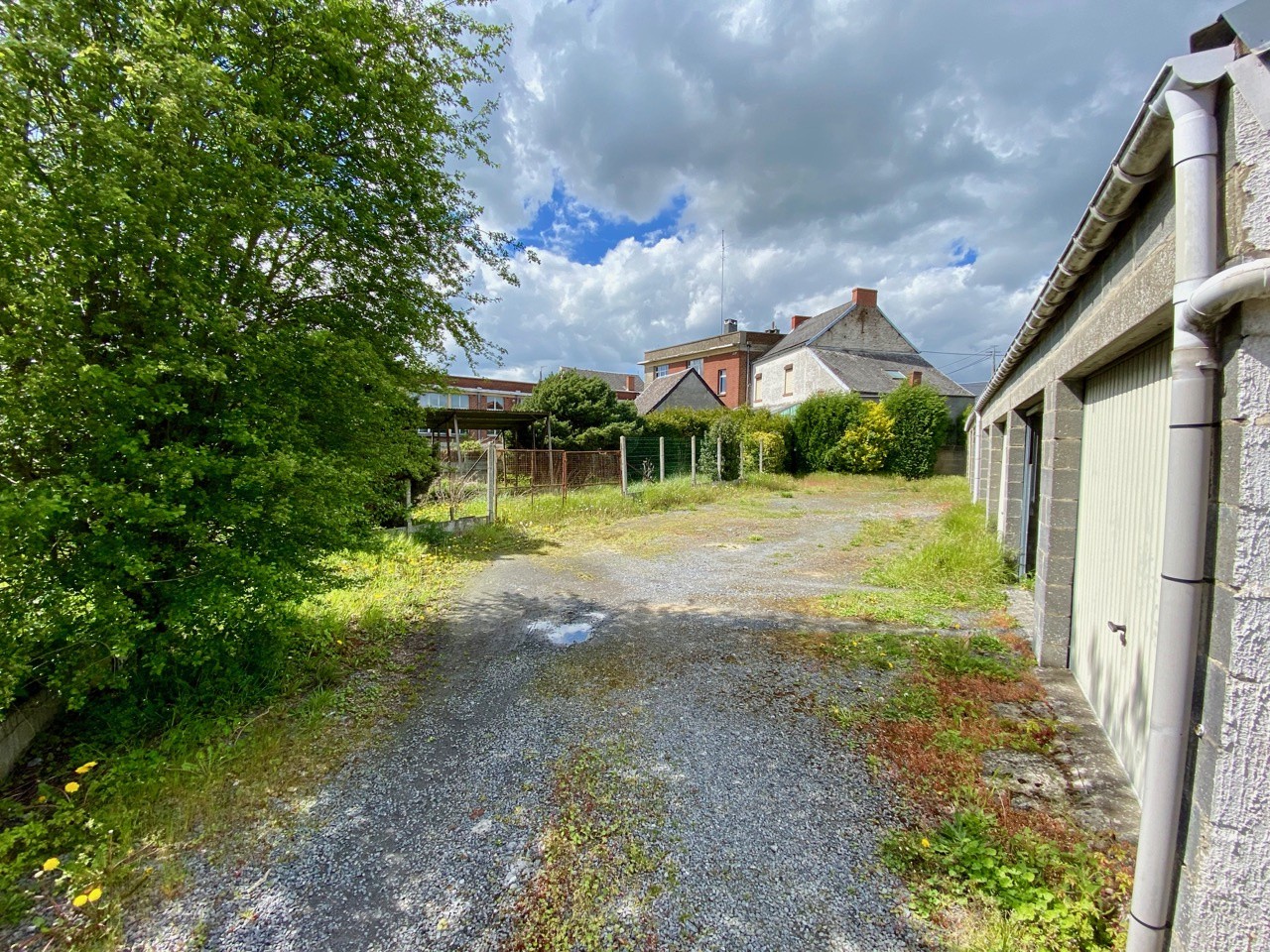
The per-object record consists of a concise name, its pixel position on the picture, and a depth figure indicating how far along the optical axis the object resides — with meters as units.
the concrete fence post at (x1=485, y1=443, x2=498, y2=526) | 10.10
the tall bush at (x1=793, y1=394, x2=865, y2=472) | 19.39
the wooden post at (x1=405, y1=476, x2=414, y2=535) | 8.69
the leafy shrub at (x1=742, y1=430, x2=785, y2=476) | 18.98
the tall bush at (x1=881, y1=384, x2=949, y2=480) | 19.00
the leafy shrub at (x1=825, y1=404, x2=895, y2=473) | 19.06
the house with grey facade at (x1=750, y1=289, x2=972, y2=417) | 22.83
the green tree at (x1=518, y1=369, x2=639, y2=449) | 18.06
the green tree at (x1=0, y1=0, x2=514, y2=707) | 2.46
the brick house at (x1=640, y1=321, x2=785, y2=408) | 30.77
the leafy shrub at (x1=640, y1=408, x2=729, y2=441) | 18.58
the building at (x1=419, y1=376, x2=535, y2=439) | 42.62
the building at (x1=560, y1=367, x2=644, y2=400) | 50.70
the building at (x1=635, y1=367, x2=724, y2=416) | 25.56
